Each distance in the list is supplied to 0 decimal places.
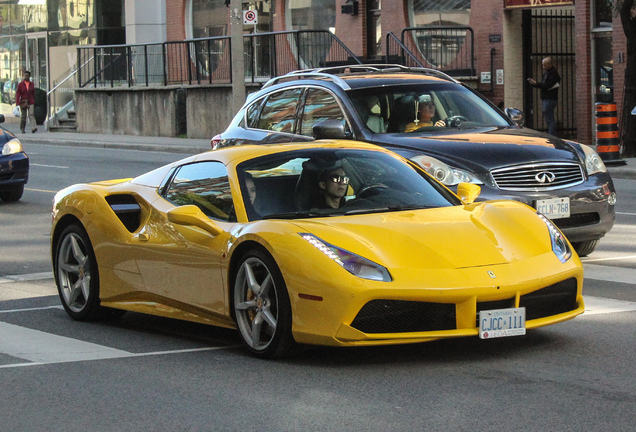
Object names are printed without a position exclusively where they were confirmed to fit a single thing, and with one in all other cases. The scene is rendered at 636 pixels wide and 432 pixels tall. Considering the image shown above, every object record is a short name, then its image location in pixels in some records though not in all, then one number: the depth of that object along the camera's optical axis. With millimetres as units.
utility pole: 28362
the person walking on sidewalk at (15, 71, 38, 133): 39781
